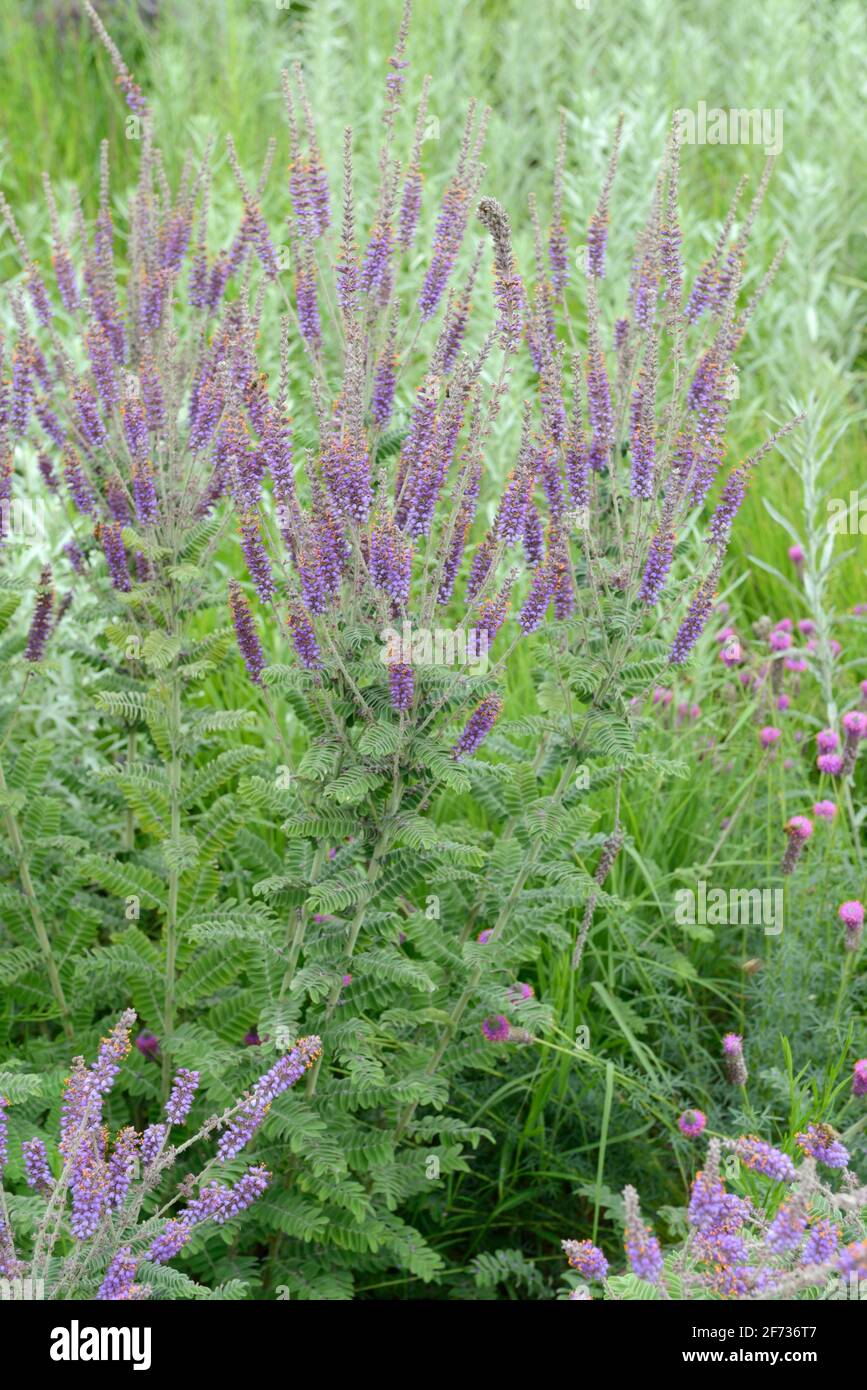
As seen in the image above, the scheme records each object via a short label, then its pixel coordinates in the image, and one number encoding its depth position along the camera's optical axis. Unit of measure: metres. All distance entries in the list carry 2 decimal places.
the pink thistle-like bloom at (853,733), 3.48
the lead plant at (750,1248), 1.89
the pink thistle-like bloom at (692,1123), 2.92
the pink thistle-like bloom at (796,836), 3.22
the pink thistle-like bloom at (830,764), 3.48
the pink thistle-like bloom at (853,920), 3.11
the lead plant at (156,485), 2.97
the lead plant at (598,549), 2.71
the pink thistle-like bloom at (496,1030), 2.91
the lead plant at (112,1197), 2.16
